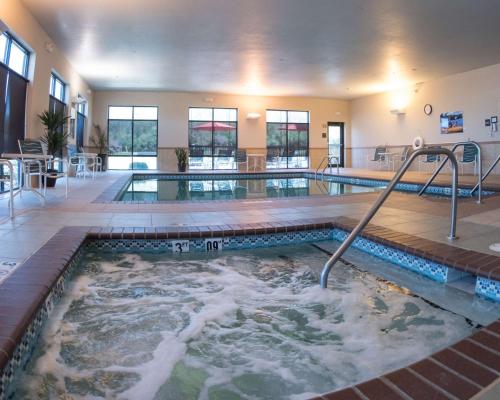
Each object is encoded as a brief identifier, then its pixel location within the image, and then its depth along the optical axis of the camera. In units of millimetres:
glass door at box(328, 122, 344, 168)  15664
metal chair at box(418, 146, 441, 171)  10617
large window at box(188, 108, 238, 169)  14086
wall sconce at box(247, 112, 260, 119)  14055
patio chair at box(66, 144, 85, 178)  9352
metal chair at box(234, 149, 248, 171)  13789
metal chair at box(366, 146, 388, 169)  13094
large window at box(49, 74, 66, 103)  8562
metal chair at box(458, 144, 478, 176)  9200
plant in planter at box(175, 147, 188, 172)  12797
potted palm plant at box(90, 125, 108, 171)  12664
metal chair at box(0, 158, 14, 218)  3320
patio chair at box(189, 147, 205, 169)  14211
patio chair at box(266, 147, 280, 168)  14898
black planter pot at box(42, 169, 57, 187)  6761
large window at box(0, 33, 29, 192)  5871
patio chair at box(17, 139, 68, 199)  4945
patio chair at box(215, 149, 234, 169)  14422
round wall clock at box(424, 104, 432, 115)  11500
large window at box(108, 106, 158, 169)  13523
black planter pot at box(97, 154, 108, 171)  12609
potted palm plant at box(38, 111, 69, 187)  6840
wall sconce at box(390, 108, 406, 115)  12484
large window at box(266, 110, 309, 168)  14844
